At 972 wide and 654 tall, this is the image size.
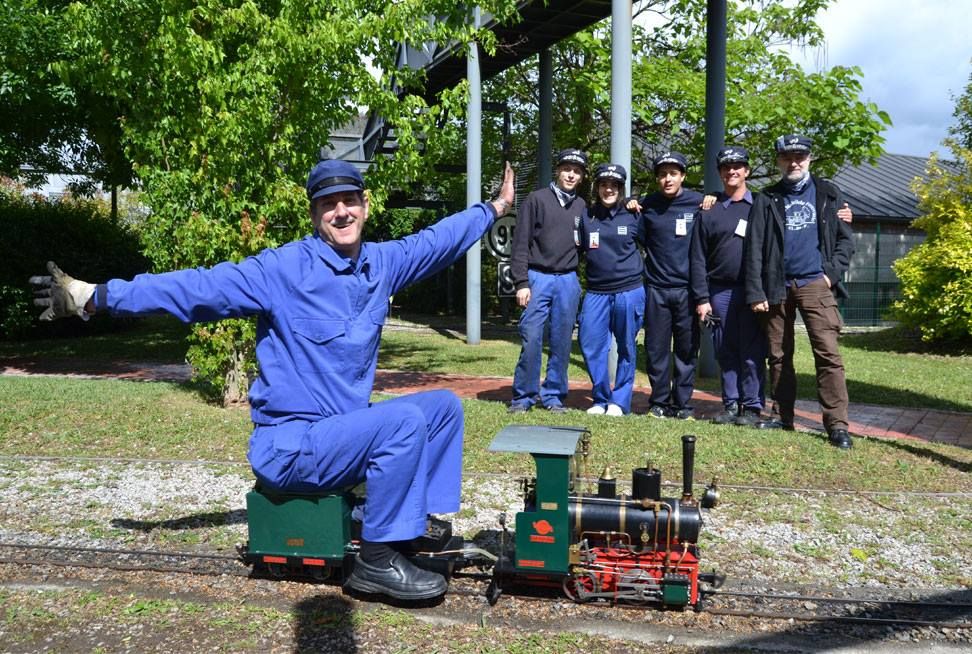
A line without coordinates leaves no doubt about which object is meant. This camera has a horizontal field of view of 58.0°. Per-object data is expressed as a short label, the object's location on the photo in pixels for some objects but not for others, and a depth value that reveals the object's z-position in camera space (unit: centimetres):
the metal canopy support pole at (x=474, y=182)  1420
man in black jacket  680
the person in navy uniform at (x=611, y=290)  770
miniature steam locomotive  389
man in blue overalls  382
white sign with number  1544
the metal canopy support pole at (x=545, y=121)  1476
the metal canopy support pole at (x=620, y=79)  914
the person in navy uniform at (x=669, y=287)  758
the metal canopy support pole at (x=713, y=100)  1074
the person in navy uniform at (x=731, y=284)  730
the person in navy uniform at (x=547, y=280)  779
